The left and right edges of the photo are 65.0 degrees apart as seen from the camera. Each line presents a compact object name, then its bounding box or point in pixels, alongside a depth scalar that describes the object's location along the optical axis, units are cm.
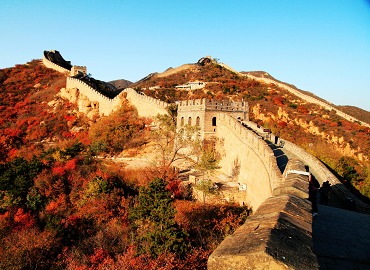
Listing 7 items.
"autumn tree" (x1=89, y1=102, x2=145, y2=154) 2984
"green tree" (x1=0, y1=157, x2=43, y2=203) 2247
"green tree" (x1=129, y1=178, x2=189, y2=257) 1221
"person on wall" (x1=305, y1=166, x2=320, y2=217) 698
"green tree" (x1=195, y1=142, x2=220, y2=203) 1778
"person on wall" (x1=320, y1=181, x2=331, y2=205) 1096
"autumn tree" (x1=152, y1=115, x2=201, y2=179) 2286
